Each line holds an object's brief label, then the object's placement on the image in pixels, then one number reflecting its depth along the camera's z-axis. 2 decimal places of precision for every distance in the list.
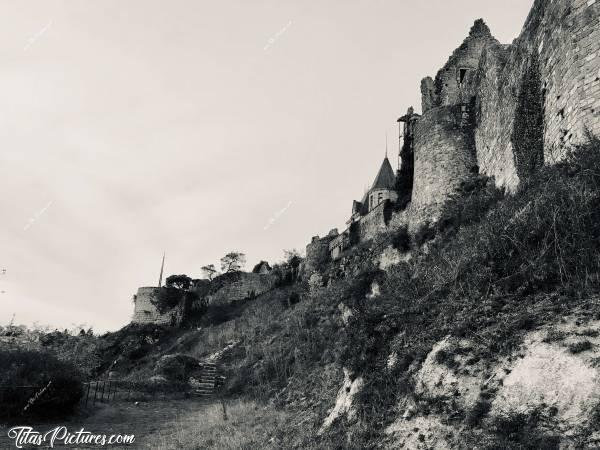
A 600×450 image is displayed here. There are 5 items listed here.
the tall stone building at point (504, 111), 8.29
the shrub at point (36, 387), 9.10
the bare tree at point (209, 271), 52.85
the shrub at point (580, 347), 3.69
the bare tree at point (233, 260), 49.91
